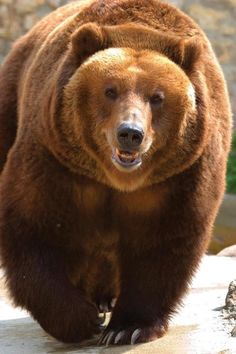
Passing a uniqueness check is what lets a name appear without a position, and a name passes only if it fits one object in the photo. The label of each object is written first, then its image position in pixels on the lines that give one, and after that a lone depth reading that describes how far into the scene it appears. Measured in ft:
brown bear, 36.22
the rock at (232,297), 38.59
